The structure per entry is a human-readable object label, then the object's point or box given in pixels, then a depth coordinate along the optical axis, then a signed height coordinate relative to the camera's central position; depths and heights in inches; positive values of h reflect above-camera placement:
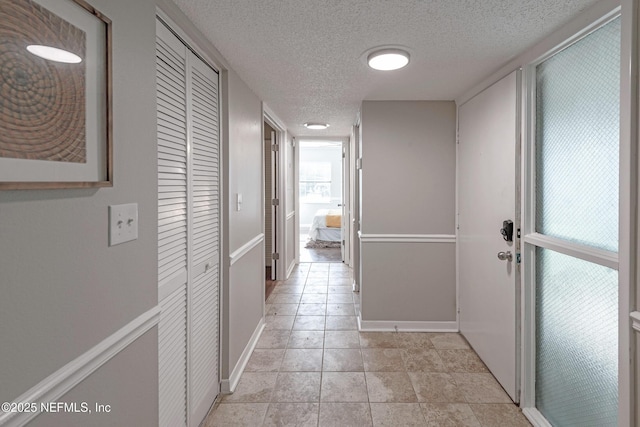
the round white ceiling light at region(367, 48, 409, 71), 73.3 +33.5
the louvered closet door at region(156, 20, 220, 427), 56.0 -4.3
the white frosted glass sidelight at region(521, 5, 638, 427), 46.6 +0.1
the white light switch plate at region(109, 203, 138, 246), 39.2 -1.7
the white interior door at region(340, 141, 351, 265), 201.0 +1.7
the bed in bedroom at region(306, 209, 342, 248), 277.3 -18.5
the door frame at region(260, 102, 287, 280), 176.4 +0.8
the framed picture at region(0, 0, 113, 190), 26.5 +10.3
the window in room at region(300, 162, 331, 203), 369.4 +28.9
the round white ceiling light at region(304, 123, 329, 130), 160.6 +39.9
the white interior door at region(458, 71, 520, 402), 79.7 -4.4
